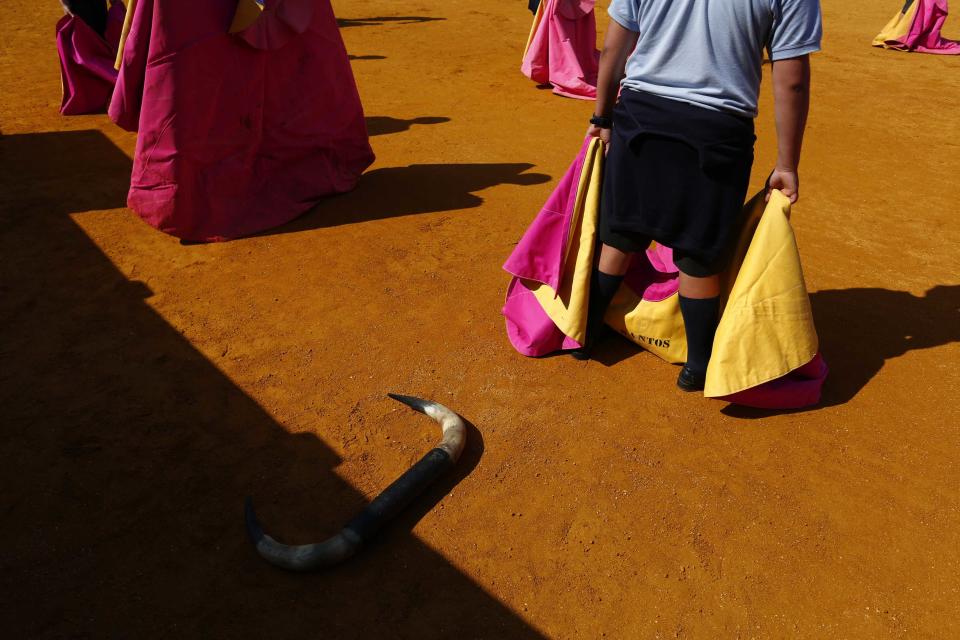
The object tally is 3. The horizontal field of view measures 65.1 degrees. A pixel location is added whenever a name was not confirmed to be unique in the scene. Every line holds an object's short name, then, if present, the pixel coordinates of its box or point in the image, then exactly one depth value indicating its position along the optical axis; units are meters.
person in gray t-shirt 2.70
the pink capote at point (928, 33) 10.63
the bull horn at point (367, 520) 2.49
